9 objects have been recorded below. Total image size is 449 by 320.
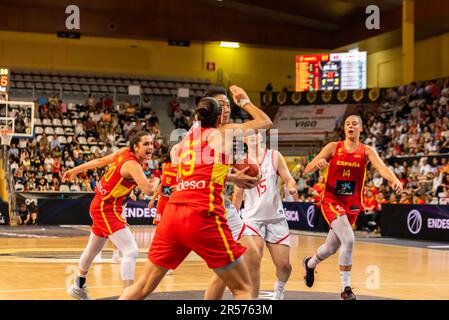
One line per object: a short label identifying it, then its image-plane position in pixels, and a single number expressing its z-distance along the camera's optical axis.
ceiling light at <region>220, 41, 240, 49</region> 43.19
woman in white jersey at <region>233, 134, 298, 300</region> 9.41
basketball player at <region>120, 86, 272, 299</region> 6.47
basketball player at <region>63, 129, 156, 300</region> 9.40
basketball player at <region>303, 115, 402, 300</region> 10.77
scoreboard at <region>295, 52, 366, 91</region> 39.09
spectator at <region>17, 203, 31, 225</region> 27.80
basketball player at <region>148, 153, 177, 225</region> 13.77
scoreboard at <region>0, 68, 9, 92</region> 28.31
